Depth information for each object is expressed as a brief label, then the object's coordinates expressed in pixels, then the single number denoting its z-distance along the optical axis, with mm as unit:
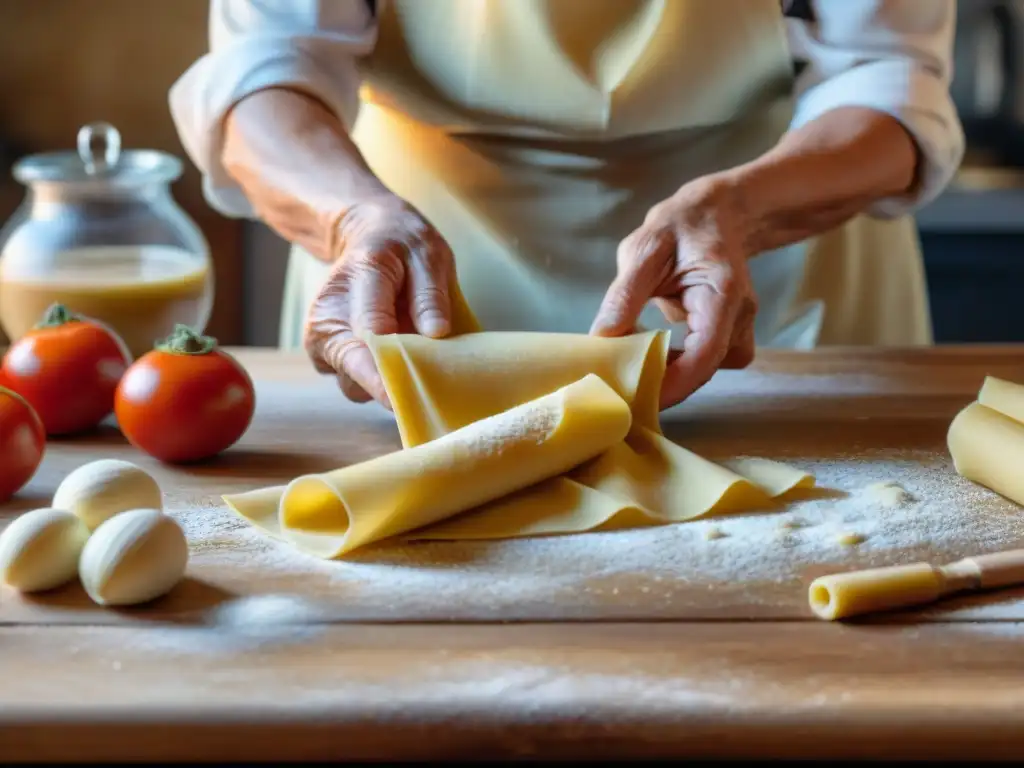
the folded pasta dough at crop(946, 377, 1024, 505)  1088
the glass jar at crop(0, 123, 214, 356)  1568
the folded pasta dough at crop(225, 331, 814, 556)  1024
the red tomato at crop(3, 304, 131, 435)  1275
